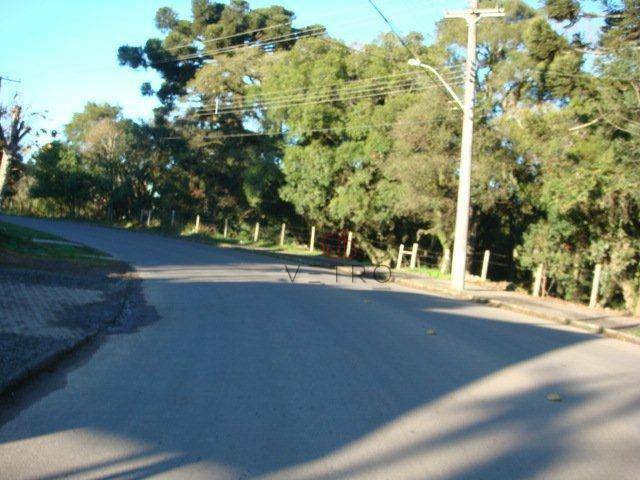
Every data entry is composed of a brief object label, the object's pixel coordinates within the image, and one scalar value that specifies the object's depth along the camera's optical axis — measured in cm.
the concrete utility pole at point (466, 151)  2217
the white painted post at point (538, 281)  2542
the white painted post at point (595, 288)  2241
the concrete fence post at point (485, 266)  2804
